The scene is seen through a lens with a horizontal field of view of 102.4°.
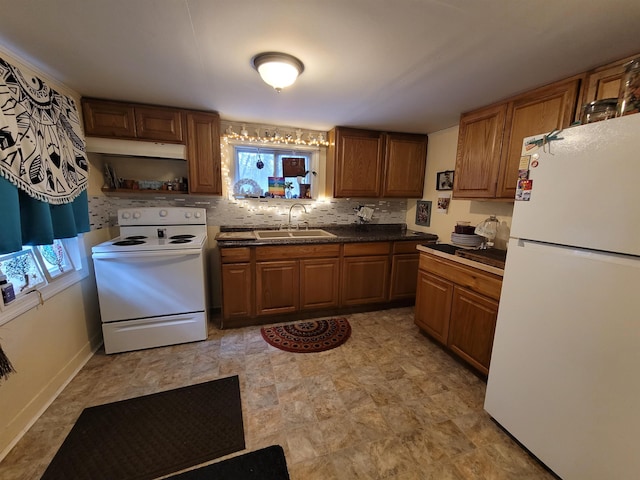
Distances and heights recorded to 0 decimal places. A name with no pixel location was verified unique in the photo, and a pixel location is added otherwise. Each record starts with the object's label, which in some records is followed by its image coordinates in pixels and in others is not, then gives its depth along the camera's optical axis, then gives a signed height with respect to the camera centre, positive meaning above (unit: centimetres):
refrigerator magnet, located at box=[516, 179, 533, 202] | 131 +9
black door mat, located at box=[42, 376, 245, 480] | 127 -132
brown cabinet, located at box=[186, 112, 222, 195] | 247 +44
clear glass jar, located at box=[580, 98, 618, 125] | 121 +47
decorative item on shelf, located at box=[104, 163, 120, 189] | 241 +17
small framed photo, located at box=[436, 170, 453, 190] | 285 +27
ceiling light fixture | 147 +77
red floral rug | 232 -130
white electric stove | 206 -77
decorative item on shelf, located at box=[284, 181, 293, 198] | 312 +15
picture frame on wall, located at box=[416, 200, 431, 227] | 322 -11
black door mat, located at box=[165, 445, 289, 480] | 123 -132
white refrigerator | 99 -43
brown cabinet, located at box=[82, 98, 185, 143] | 220 +66
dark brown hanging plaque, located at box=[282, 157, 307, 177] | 303 +40
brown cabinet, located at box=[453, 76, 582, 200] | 168 +56
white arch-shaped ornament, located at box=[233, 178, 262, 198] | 294 +12
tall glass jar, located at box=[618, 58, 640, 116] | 108 +51
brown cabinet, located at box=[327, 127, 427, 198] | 296 +47
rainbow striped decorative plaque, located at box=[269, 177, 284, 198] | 305 +15
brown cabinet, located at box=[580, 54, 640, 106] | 144 +73
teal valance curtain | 129 +17
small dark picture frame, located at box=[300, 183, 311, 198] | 320 +12
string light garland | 281 +72
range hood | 222 +43
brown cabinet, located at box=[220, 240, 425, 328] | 255 -83
